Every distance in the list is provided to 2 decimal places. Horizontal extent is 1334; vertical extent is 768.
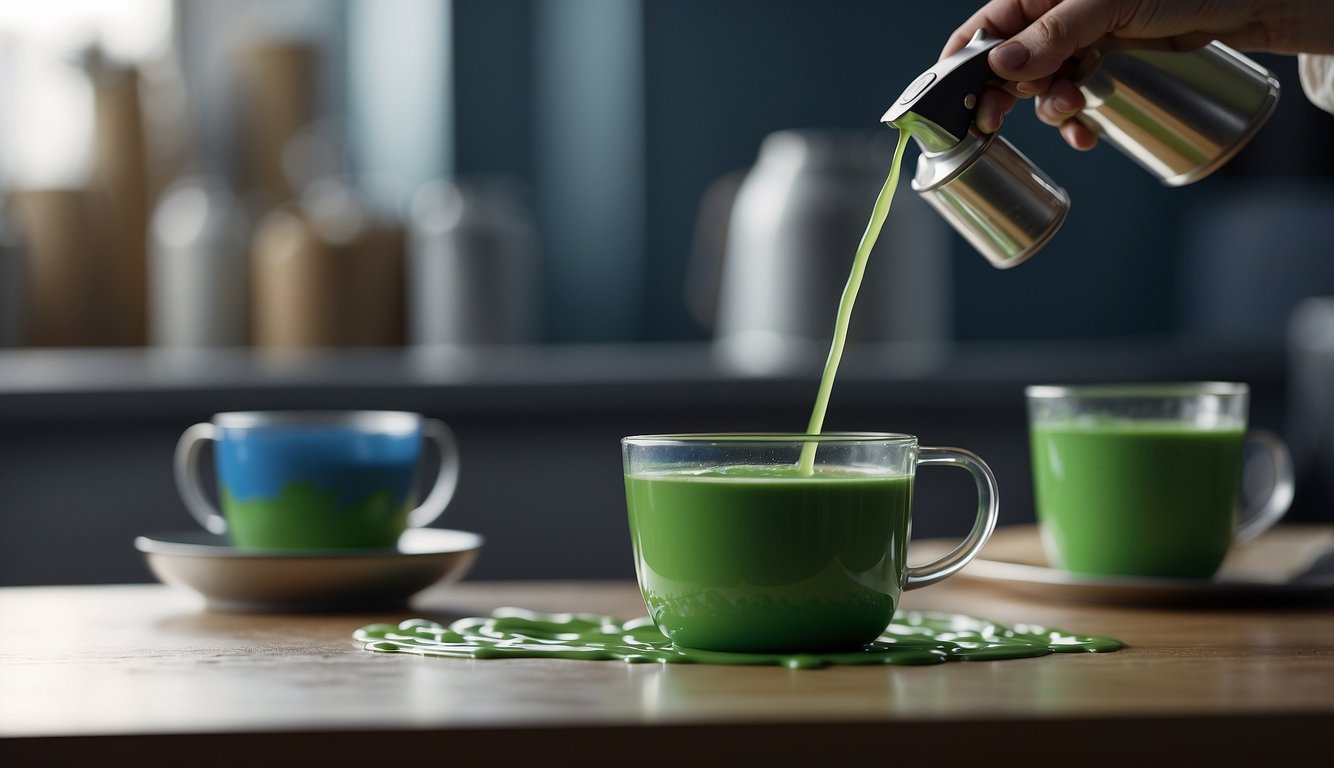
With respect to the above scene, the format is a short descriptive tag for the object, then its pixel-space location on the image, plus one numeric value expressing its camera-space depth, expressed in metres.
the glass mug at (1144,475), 1.25
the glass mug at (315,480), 1.26
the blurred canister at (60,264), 2.54
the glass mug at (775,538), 1.08
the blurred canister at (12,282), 2.39
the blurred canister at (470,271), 2.34
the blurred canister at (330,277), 2.37
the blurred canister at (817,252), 2.11
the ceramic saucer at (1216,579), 1.24
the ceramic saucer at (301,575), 1.22
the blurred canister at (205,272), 2.44
